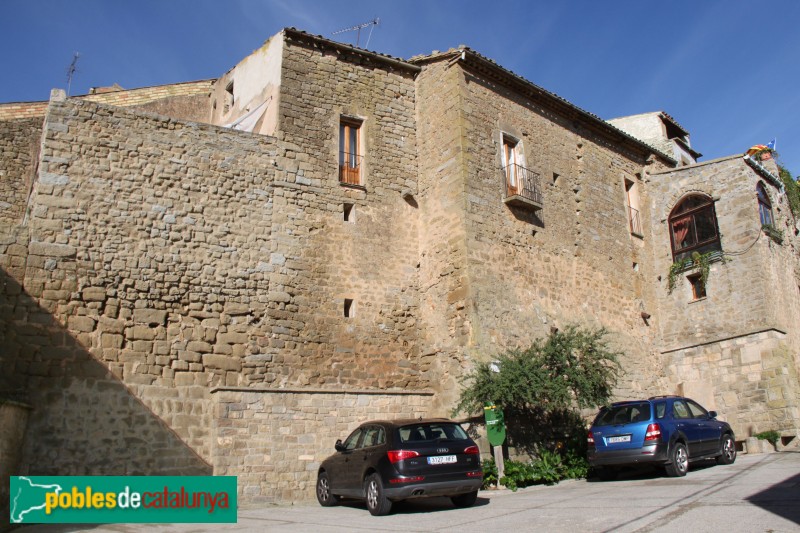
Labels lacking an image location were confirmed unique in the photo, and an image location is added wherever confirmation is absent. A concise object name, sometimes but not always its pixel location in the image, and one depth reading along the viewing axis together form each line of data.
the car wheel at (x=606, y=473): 12.42
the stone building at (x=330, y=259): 11.59
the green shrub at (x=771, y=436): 16.20
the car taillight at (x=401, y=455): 9.00
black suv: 8.95
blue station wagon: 11.16
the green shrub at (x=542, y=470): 12.22
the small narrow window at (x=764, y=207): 19.02
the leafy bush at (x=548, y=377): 12.53
